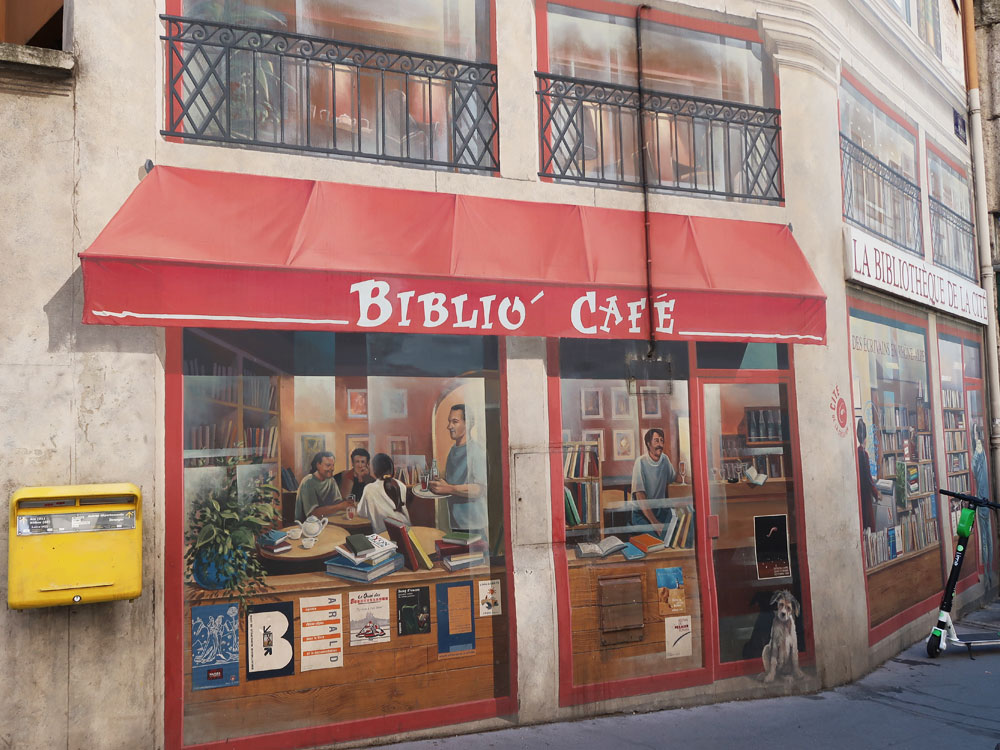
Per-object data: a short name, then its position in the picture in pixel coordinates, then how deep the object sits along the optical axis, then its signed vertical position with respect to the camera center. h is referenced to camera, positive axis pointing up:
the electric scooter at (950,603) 8.42 -1.76
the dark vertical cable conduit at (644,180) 6.90 +2.06
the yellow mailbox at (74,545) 4.90 -0.53
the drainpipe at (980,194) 11.65 +3.02
